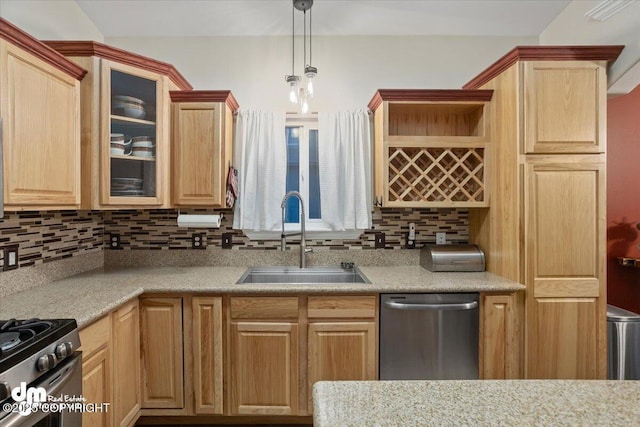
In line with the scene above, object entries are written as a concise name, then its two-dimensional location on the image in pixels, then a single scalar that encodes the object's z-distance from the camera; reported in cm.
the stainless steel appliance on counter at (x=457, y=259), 228
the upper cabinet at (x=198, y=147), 222
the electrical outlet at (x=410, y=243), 258
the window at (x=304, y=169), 263
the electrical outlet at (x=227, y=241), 256
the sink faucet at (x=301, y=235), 237
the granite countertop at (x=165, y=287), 152
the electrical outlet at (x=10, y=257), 172
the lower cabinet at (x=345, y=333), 194
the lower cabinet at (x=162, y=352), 192
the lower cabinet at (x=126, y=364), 166
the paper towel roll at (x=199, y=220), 232
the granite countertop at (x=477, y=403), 71
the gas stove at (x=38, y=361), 101
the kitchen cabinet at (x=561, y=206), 190
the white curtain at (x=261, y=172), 250
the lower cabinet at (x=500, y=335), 195
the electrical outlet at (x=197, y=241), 254
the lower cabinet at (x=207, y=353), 193
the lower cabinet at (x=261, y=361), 194
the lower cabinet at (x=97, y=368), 142
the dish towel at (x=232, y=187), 237
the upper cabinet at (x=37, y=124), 137
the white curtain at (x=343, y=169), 252
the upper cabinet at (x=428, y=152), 227
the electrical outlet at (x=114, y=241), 252
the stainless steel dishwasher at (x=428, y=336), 194
